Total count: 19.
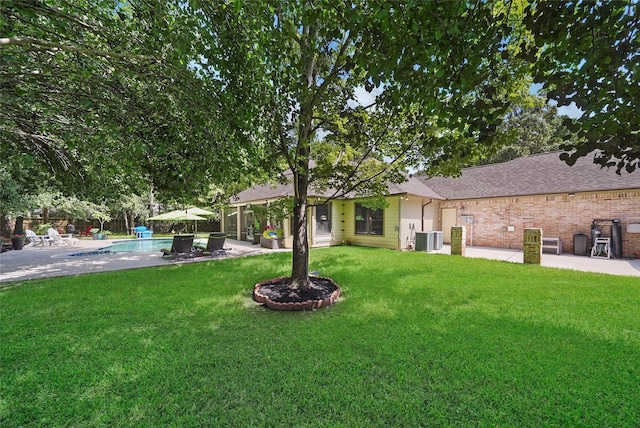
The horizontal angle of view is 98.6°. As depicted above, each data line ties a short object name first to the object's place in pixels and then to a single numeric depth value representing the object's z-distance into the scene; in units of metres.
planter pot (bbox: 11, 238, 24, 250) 13.57
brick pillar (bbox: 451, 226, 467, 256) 11.66
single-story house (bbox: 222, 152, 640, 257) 11.78
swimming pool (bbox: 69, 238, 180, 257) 13.52
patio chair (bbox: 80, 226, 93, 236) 22.65
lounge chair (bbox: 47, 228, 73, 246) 16.38
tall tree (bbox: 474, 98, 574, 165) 27.53
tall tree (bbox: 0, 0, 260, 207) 3.41
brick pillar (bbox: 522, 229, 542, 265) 9.27
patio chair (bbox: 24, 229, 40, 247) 15.85
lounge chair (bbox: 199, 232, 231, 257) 12.20
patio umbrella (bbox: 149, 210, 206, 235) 13.20
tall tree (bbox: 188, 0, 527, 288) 2.44
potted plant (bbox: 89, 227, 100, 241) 19.39
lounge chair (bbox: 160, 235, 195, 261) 10.93
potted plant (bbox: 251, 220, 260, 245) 16.77
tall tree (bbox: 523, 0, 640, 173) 1.94
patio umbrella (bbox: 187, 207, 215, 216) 14.03
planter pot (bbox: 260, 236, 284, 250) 14.60
